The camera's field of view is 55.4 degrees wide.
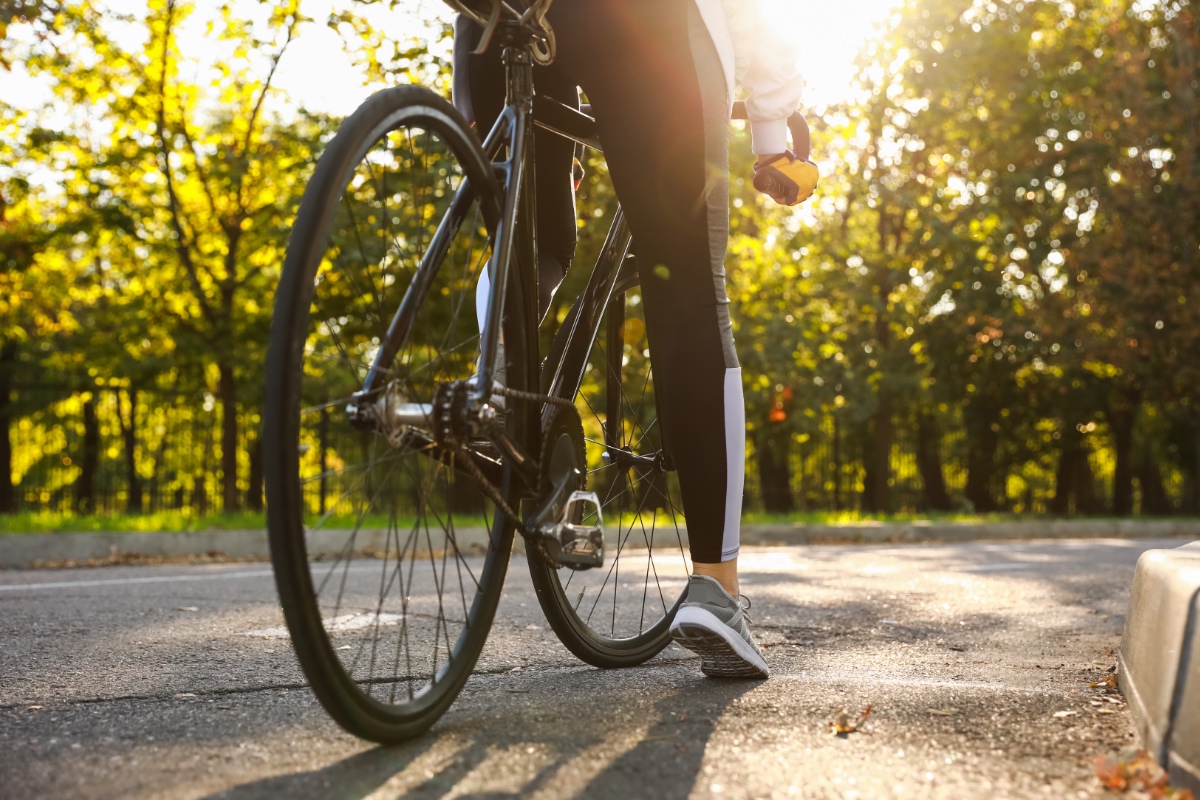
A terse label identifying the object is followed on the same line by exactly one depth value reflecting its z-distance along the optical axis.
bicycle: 1.69
